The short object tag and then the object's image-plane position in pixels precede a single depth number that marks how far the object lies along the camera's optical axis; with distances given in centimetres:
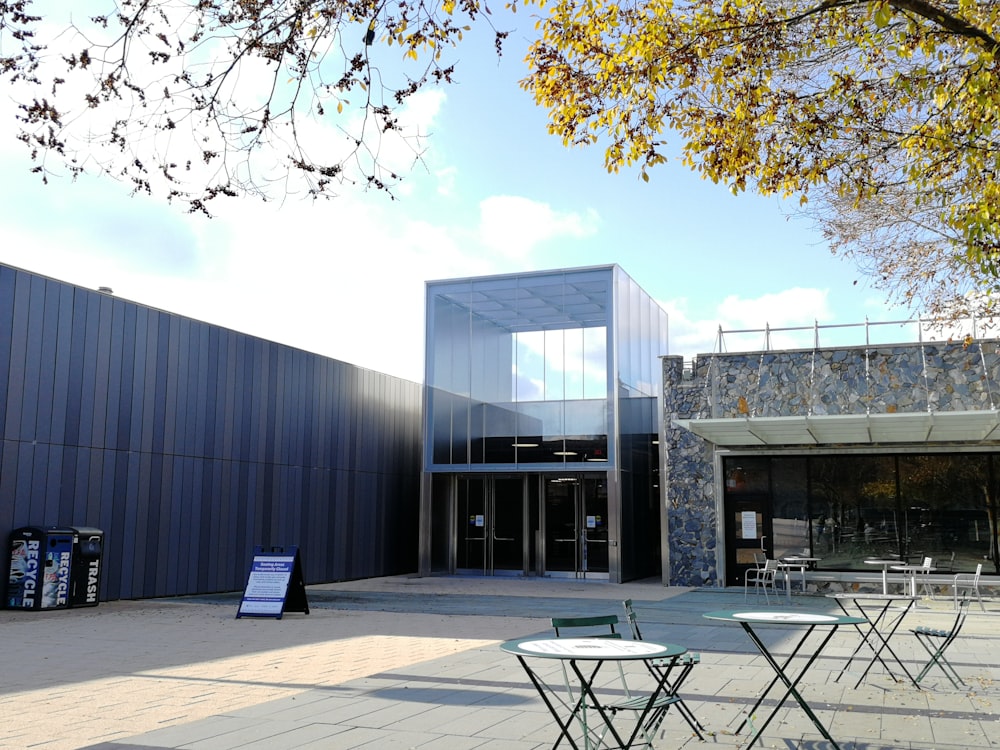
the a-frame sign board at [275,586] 1239
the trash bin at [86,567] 1272
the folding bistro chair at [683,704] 521
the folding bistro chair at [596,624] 483
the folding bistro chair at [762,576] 1492
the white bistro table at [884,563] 1388
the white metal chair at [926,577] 1444
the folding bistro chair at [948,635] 718
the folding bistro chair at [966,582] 1304
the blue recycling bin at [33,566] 1227
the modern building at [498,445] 1371
